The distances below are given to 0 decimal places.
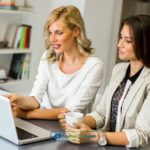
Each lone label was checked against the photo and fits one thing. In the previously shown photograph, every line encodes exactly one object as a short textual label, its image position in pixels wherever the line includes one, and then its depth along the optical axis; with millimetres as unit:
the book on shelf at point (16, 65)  5506
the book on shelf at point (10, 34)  5355
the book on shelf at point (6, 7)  5035
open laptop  2163
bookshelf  5323
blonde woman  3036
